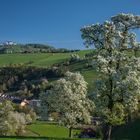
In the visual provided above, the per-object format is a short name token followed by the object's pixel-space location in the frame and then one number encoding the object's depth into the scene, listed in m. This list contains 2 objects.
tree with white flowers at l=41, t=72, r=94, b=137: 61.20
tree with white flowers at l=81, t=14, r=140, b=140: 35.15
